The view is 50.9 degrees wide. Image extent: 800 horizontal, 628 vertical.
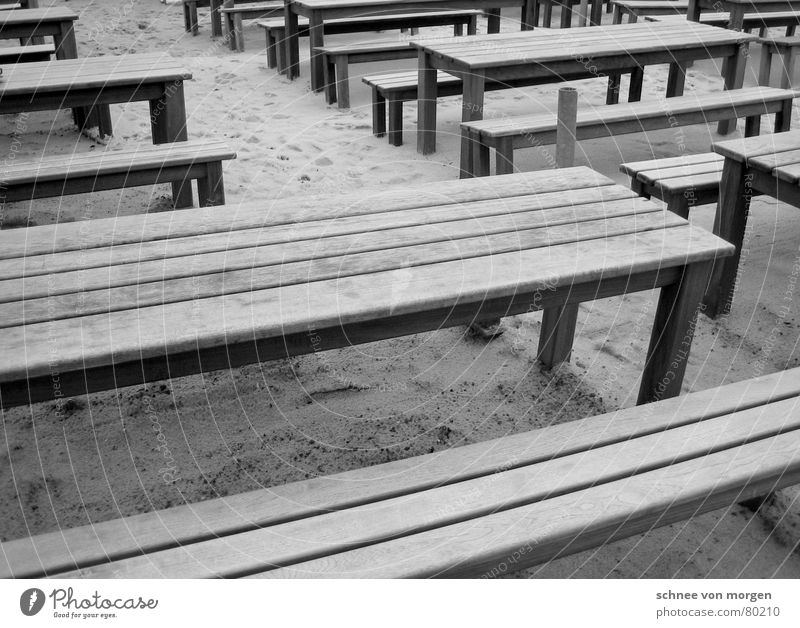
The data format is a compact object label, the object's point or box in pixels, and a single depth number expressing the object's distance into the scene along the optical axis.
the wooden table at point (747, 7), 6.52
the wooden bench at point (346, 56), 6.41
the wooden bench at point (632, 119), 4.54
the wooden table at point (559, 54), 4.94
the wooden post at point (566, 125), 3.22
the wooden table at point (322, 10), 6.43
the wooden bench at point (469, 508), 1.66
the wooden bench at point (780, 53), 6.50
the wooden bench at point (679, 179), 3.55
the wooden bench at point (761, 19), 7.84
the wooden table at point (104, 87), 4.20
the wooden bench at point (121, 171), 3.73
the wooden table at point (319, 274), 1.87
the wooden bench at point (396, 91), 5.55
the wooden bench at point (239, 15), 8.19
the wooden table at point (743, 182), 3.09
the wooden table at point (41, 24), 5.38
